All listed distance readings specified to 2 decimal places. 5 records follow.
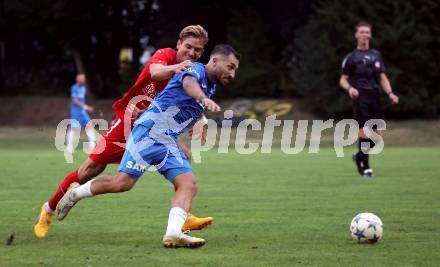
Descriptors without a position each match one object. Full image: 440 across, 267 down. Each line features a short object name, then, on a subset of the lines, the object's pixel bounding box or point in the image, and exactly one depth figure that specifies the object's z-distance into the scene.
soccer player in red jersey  19.37
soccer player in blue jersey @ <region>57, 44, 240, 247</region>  17.66
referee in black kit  35.69
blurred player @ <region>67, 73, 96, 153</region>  56.34
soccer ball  18.31
